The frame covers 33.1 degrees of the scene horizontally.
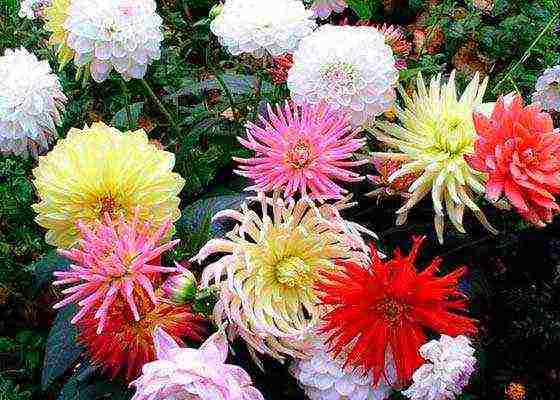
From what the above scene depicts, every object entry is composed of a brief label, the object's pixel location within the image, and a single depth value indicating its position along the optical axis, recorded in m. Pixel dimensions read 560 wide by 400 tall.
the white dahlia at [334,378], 1.15
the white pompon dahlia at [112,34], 1.34
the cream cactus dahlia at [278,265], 1.11
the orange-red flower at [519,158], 1.10
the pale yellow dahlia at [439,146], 1.20
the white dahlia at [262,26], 1.38
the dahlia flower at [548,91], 1.47
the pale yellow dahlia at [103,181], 1.20
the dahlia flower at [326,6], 1.83
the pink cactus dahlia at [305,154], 1.21
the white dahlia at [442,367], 1.06
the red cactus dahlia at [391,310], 1.04
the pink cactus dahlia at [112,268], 1.04
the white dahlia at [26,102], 1.40
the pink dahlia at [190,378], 0.96
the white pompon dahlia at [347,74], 1.26
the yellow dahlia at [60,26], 1.45
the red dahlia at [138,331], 1.13
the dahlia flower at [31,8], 2.06
